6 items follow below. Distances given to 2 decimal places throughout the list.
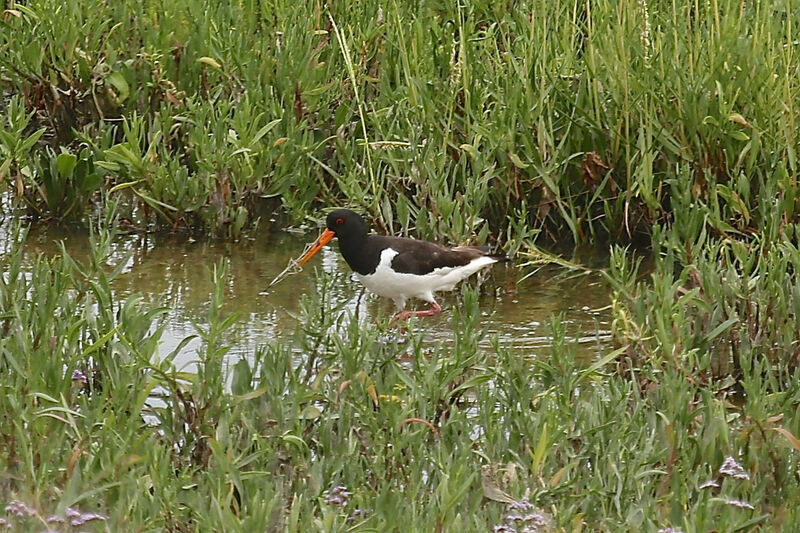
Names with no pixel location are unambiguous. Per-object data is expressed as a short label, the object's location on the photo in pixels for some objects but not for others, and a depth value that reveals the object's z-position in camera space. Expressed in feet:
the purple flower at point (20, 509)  25.14
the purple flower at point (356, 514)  27.25
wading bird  45.88
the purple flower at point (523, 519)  26.81
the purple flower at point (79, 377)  34.09
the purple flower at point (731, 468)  29.35
